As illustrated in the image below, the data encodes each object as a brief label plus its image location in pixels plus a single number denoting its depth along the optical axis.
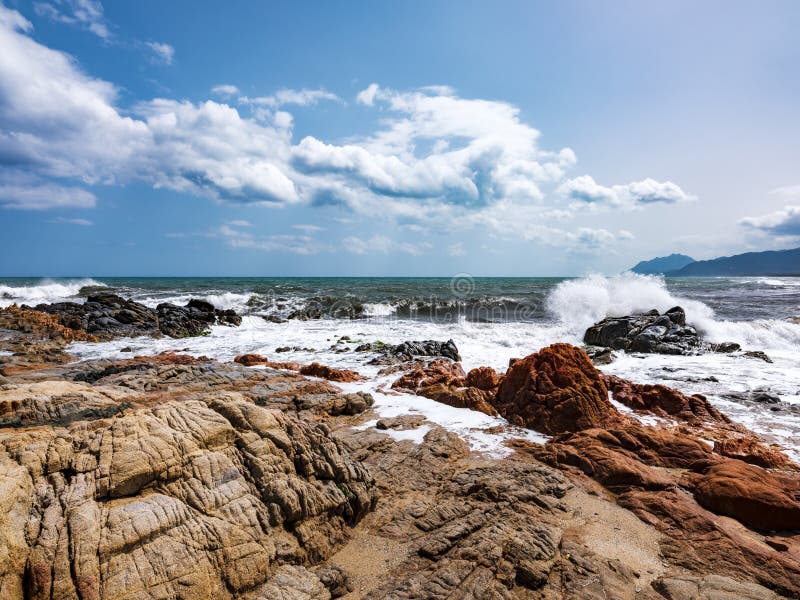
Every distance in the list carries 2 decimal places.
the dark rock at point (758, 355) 14.27
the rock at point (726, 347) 15.71
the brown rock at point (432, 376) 11.05
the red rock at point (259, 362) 13.30
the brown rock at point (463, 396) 9.28
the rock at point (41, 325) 19.08
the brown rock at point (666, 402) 8.69
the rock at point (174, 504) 2.91
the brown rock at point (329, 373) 11.96
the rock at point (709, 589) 3.72
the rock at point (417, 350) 15.27
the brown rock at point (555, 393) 8.10
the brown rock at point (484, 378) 10.65
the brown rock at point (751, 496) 4.88
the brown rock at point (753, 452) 6.44
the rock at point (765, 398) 9.72
